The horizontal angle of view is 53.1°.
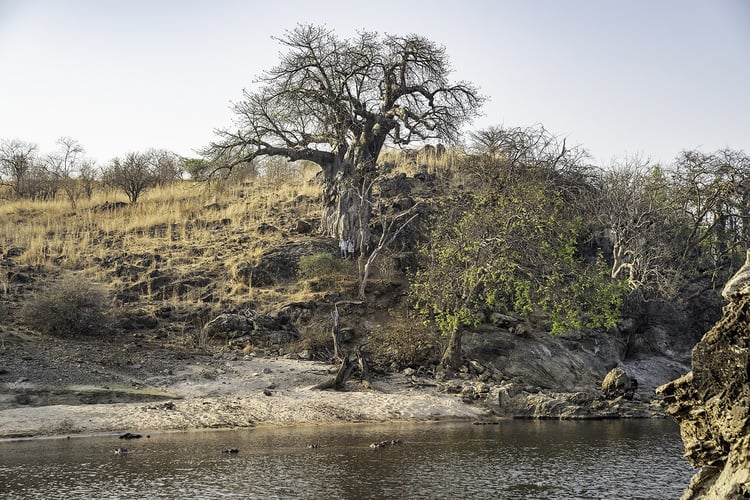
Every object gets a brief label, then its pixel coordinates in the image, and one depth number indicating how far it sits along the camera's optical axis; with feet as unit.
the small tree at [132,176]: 170.09
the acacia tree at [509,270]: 96.78
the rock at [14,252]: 129.55
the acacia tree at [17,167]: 188.75
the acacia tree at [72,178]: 176.65
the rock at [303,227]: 137.49
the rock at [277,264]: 120.26
